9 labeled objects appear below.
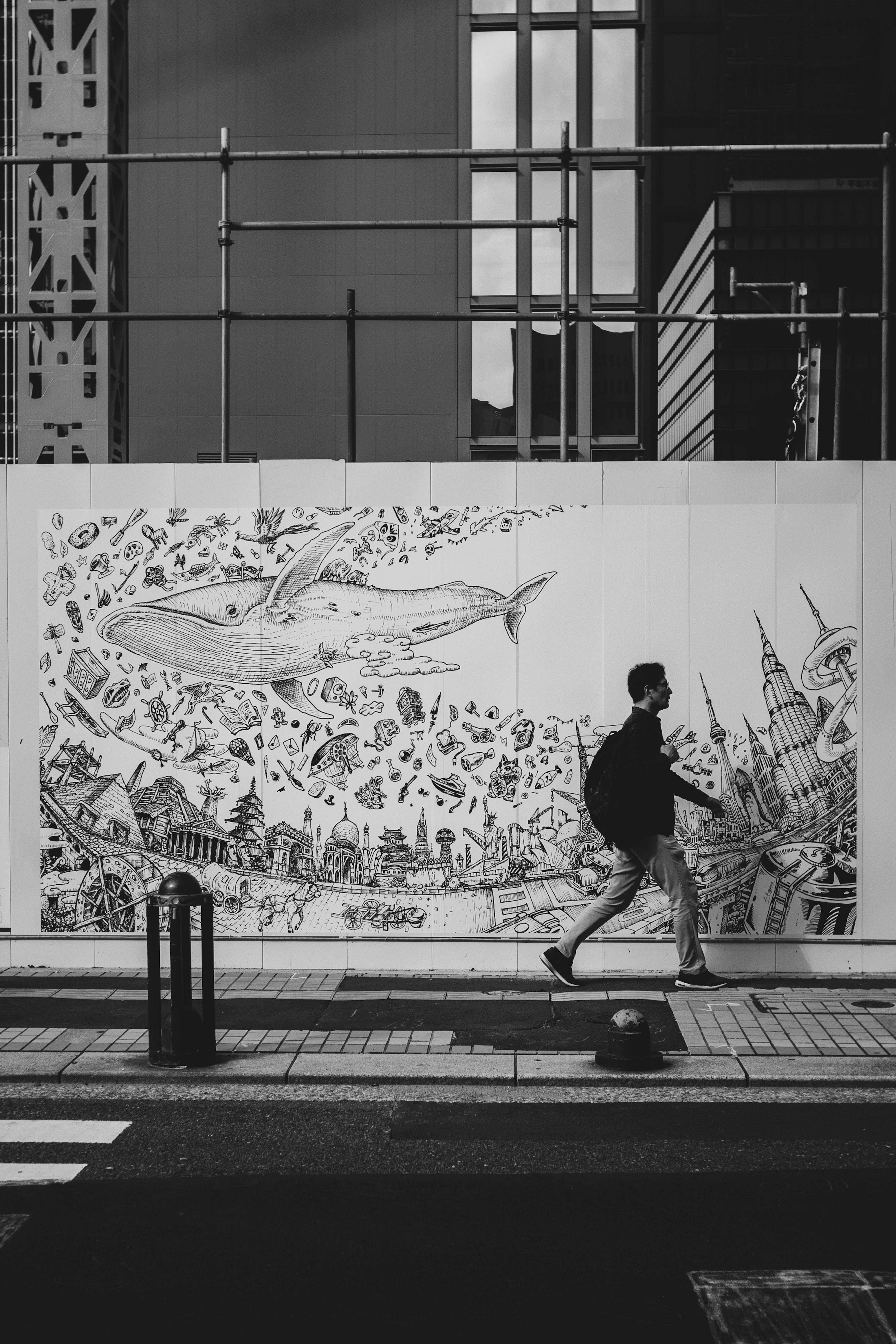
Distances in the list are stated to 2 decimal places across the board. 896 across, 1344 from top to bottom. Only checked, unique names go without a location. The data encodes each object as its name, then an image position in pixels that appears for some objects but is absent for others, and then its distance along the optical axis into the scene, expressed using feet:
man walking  27.17
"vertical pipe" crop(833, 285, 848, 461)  30.60
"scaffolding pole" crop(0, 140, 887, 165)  29.60
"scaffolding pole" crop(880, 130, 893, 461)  29.45
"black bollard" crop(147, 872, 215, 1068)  22.63
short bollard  22.11
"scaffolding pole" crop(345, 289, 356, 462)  30.27
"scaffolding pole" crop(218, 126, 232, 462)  30.25
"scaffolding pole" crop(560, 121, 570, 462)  29.89
